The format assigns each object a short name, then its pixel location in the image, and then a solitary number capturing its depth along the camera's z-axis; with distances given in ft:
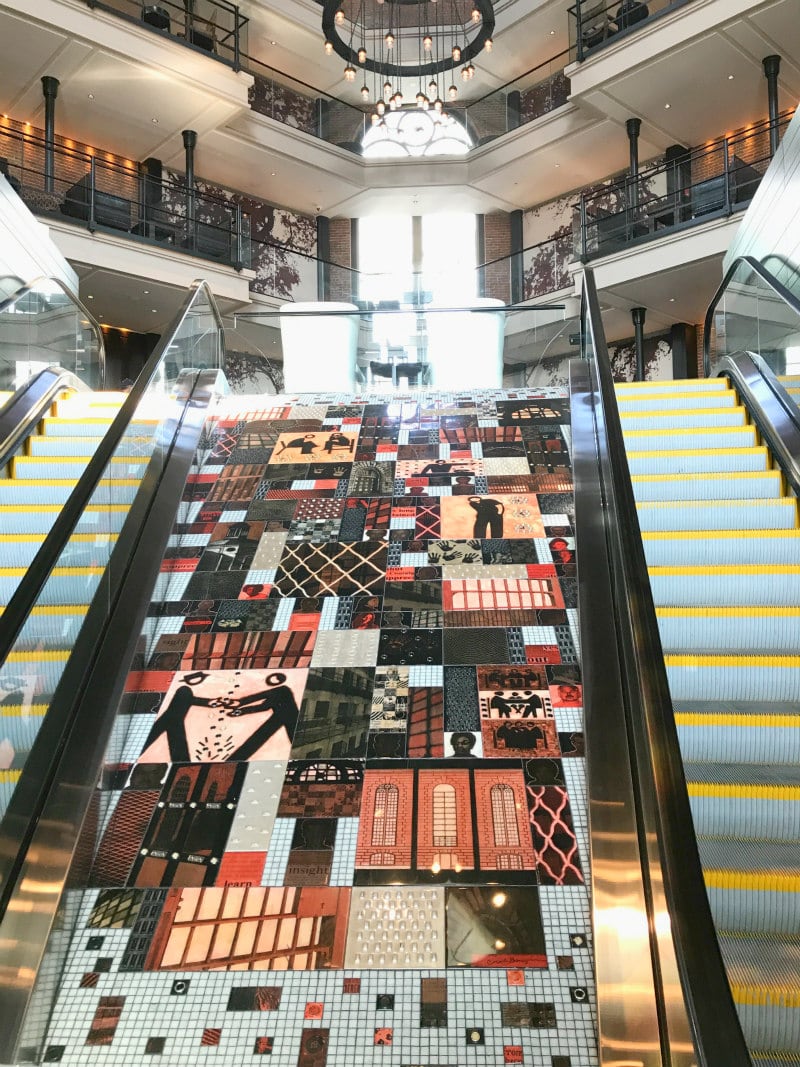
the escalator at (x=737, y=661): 7.66
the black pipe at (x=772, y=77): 39.32
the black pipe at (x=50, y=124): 40.50
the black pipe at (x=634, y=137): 46.14
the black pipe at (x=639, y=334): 45.60
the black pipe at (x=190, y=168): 46.34
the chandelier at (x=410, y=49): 36.37
